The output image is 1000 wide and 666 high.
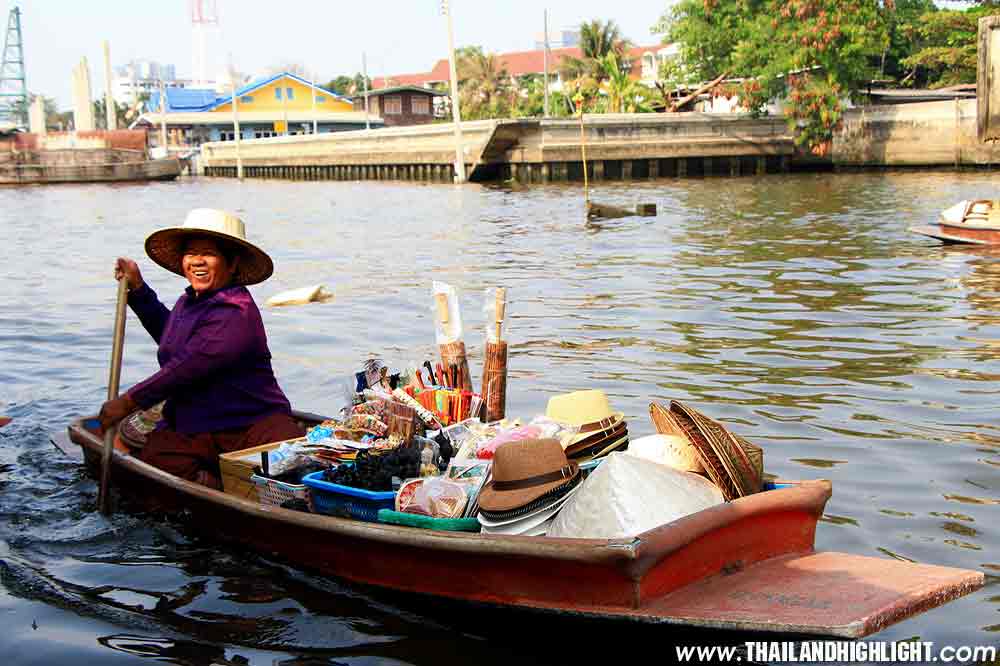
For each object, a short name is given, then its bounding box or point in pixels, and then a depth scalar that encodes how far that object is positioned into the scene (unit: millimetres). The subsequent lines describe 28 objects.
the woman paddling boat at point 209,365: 5176
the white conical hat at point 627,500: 3783
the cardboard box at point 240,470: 5090
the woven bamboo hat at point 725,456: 4184
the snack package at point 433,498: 4344
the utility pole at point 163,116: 64387
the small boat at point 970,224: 15547
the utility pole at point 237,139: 55978
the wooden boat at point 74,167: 52625
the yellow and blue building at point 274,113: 73812
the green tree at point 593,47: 63284
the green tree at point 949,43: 37250
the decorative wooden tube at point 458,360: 6184
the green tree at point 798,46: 36812
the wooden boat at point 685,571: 3492
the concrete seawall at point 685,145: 37812
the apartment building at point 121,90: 185375
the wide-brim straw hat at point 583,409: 4829
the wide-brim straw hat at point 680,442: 4266
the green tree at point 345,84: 99875
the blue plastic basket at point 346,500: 4516
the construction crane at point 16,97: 89250
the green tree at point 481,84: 68125
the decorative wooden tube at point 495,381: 5910
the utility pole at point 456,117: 37812
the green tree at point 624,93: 49312
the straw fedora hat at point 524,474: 4070
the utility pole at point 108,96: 60275
